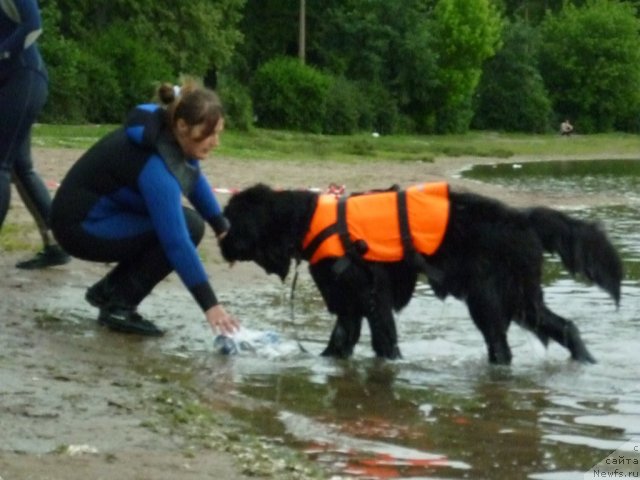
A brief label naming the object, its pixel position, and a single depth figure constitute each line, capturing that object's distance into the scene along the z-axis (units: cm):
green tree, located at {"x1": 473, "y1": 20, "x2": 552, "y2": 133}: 6225
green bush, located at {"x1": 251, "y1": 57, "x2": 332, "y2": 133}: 5038
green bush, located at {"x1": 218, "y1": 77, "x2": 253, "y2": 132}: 4444
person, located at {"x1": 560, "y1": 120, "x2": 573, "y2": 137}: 6200
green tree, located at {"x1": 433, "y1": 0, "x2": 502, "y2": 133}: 5731
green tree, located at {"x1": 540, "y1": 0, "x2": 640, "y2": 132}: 6656
